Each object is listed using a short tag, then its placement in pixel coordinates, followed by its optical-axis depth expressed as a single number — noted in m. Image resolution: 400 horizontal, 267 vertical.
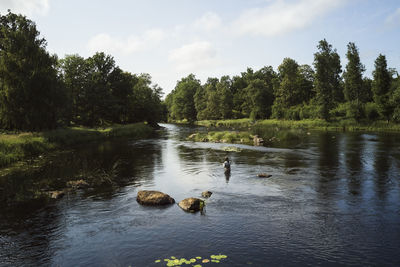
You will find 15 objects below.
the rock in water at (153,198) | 20.33
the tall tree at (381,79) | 83.81
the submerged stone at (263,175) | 28.52
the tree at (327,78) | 94.56
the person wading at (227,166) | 30.51
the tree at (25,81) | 45.50
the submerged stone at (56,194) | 21.79
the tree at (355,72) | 91.12
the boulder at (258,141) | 55.92
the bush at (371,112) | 83.94
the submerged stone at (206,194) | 22.26
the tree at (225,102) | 149.38
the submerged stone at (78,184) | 24.83
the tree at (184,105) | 179.88
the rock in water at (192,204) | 19.03
